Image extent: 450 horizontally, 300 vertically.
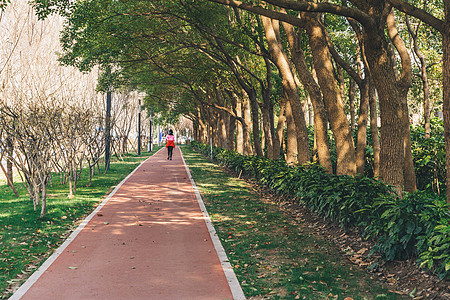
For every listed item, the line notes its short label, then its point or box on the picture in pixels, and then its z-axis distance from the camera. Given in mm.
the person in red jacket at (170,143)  34481
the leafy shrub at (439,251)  5499
